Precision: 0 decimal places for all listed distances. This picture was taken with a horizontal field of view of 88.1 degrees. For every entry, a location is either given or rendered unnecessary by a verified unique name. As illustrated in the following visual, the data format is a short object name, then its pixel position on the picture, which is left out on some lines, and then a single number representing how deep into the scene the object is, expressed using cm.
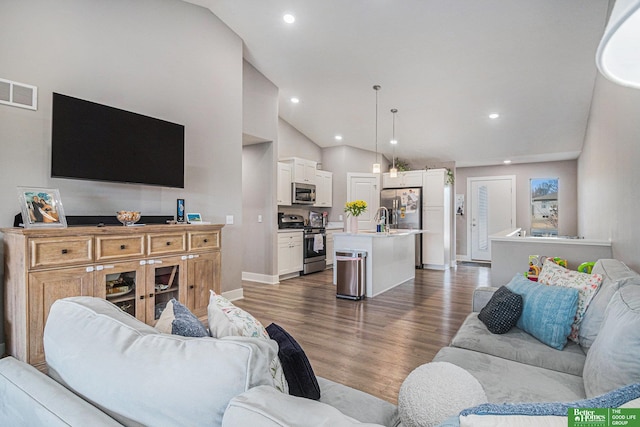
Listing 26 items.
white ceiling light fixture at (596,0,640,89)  67
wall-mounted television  282
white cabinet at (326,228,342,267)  728
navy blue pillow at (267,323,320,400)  114
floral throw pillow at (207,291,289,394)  97
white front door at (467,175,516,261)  816
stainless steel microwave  655
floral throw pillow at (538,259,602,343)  192
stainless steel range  654
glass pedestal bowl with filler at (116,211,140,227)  305
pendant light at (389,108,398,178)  529
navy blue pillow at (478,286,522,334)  208
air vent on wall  268
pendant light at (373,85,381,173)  507
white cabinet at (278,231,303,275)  599
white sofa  63
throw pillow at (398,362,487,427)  102
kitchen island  478
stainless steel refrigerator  736
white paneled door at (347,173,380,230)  752
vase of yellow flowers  496
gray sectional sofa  116
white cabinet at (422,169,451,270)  731
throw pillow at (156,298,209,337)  99
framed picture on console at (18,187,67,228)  251
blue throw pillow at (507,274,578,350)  187
